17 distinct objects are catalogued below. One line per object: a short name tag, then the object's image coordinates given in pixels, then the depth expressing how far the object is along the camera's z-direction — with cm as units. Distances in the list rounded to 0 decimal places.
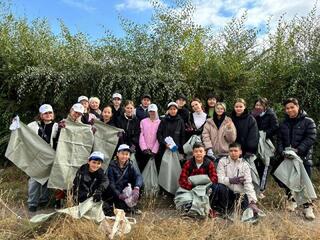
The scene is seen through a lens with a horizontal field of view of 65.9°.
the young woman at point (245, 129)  369
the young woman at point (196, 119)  394
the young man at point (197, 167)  354
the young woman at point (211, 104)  408
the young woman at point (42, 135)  364
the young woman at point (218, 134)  373
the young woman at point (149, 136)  388
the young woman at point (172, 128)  386
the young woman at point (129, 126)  393
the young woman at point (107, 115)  386
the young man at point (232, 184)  344
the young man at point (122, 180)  349
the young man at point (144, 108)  417
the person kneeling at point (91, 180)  327
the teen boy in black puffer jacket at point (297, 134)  362
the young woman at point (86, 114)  383
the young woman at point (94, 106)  411
